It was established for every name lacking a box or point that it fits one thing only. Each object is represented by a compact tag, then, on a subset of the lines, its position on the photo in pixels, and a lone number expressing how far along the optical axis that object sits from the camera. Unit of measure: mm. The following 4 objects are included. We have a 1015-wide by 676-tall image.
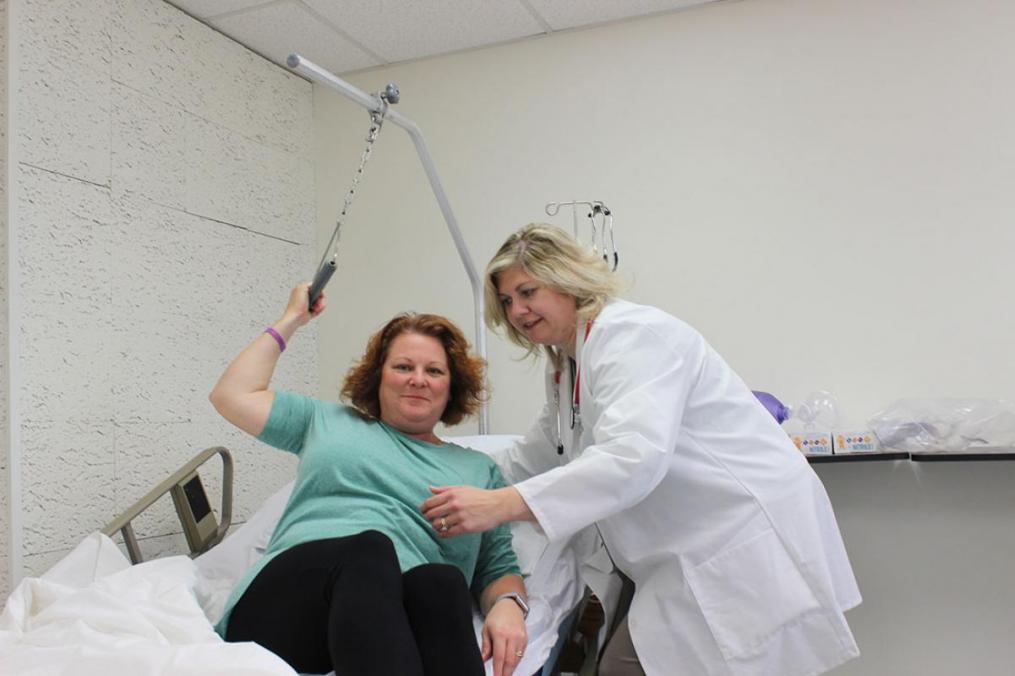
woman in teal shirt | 1387
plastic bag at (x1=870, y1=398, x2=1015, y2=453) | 2240
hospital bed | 1221
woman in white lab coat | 1552
